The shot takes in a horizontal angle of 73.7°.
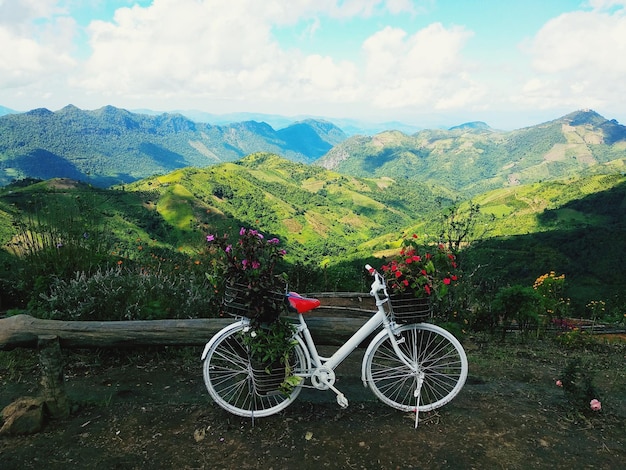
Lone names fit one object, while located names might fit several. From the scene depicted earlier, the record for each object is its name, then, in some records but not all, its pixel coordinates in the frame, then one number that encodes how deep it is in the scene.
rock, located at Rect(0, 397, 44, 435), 3.51
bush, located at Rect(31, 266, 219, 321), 5.44
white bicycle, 3.67
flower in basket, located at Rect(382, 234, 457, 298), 3.47
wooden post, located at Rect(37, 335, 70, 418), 3.75
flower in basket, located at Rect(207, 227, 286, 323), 3.46
